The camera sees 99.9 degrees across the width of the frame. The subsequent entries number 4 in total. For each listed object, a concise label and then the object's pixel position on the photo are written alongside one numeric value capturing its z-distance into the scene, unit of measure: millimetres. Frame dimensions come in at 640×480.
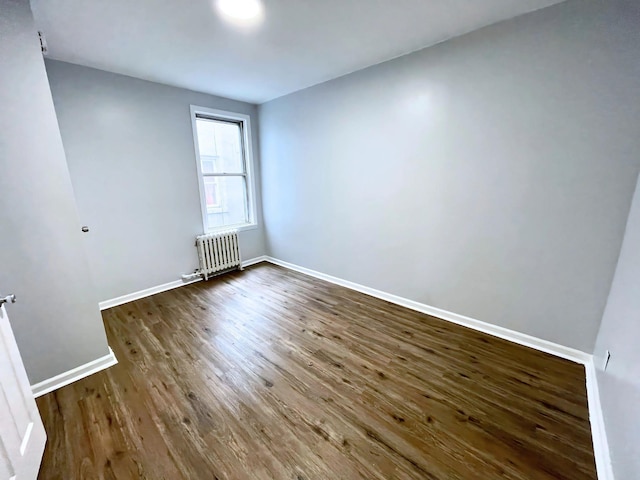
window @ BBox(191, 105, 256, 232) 3762
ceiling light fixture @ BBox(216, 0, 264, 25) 1726
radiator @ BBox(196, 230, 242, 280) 3791
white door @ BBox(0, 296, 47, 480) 1125
